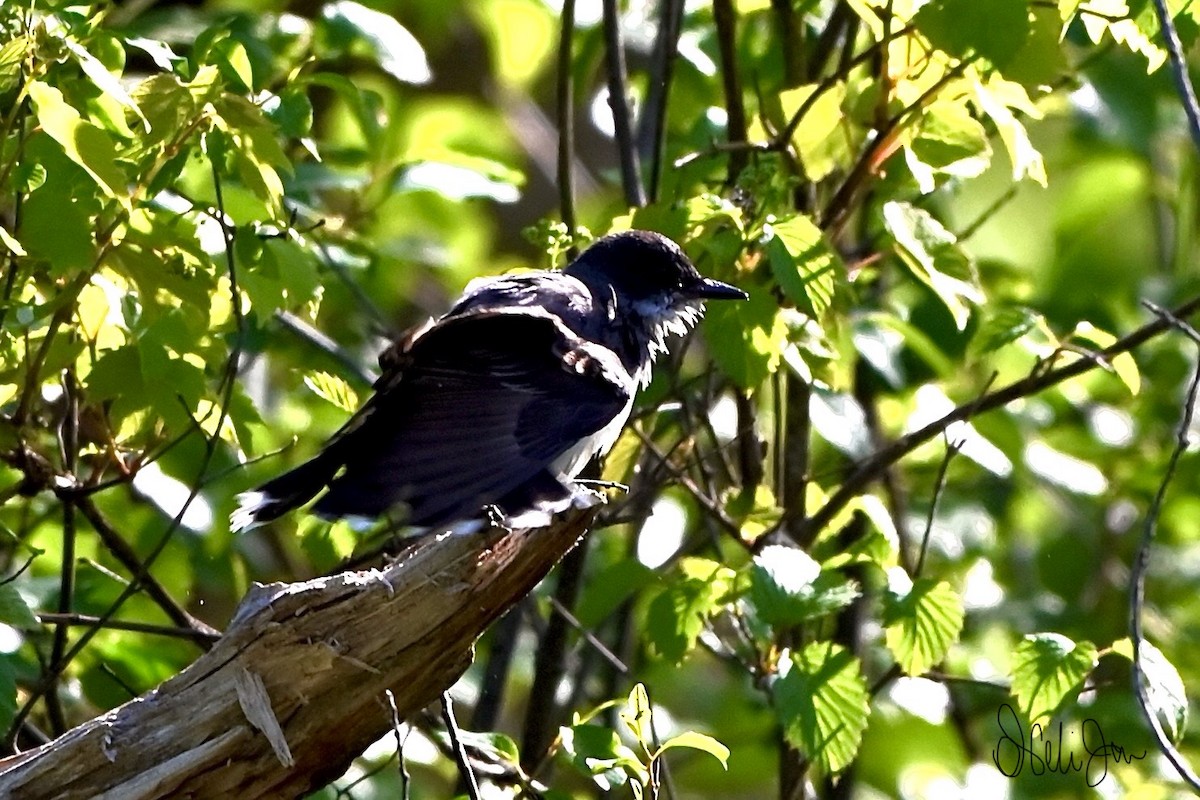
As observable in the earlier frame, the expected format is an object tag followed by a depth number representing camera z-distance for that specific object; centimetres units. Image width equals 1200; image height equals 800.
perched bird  701
